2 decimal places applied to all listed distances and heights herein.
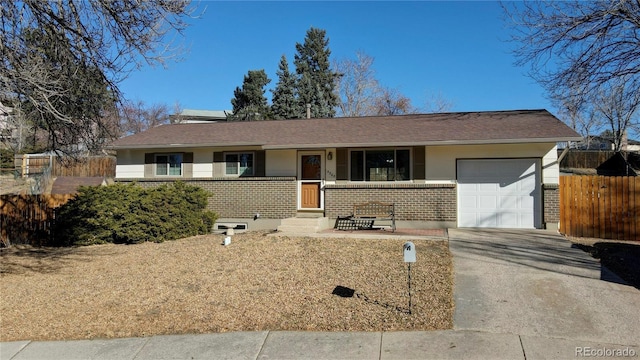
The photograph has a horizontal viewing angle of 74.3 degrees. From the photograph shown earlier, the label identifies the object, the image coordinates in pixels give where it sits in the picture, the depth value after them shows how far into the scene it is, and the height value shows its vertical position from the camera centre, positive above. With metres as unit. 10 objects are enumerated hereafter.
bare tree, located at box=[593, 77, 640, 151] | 24.45 +5.85
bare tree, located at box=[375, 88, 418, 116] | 41.84 +8.91
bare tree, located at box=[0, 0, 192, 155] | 6.90 +2.55
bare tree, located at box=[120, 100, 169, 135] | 47.18 +8.60
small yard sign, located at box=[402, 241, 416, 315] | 5.48 -0.76
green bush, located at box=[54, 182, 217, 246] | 12.00 -0.67
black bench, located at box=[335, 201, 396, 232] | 13.52 -0.68
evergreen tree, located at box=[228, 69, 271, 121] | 39.06 +9.10
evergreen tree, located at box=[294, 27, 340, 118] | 38.62 +11.90
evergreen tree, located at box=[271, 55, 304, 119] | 38.38 +8.94
